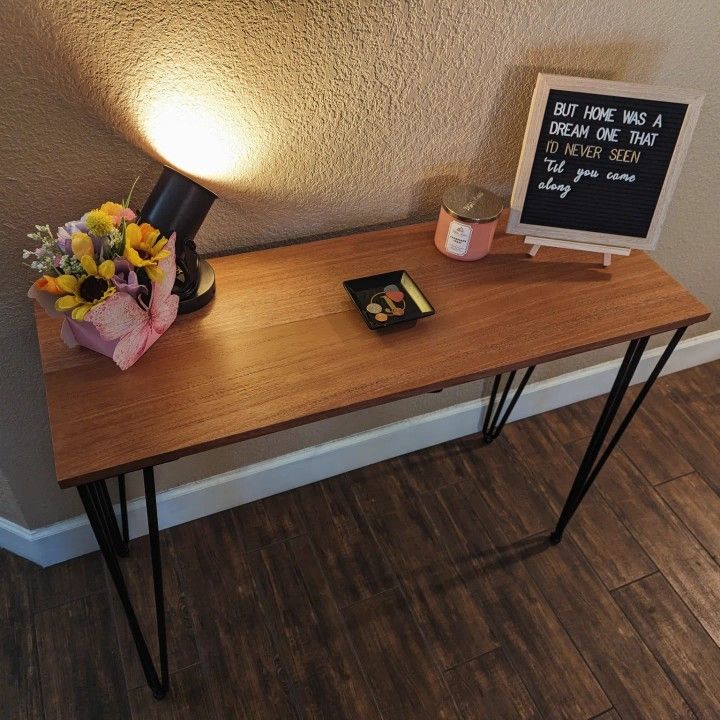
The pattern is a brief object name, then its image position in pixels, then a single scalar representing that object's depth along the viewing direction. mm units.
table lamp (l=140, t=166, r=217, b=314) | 1071
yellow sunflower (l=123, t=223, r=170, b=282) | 981
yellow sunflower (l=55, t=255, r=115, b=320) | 941
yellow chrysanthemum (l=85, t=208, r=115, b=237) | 959
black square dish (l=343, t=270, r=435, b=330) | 1190
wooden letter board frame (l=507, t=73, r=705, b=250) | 1239
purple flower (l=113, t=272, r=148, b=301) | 971
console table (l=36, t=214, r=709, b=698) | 1001
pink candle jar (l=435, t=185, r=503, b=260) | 1280
